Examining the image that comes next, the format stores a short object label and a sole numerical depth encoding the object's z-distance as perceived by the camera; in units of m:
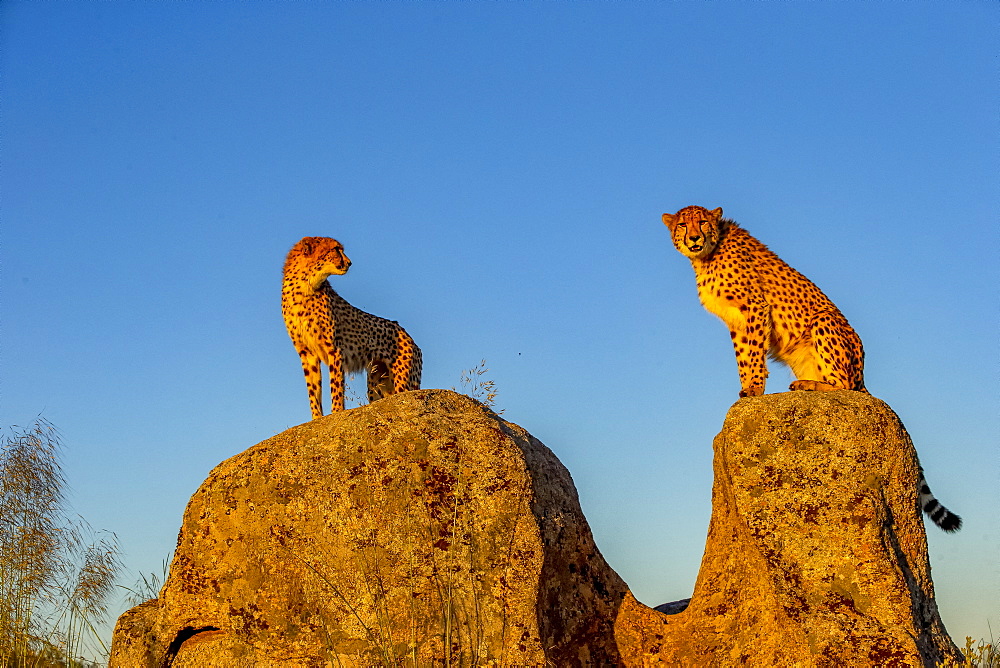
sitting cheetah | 11.95
